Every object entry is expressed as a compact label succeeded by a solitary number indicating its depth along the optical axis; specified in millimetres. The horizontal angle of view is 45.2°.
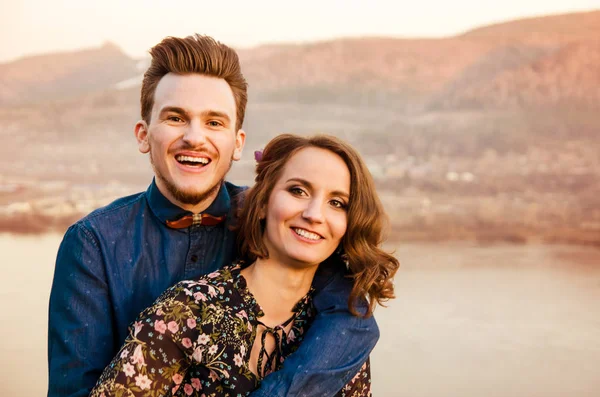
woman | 1492
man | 1689
